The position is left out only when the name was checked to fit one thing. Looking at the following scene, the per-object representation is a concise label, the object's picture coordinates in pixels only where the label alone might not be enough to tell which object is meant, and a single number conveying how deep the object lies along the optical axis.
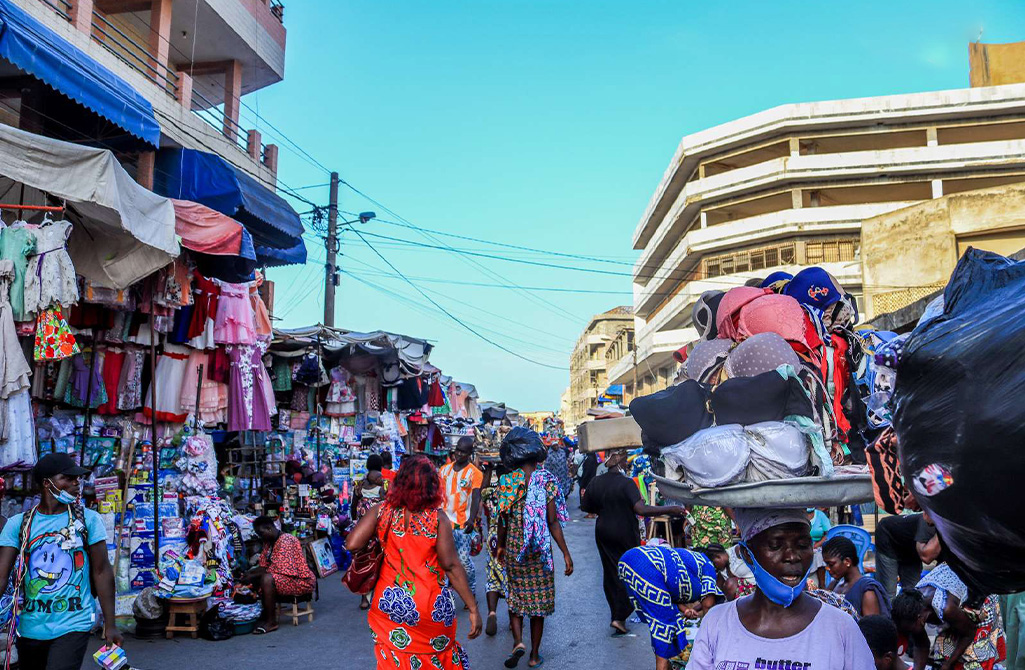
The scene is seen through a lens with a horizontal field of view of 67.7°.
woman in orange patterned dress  4.50
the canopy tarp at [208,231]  7.67
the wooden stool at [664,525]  10.24
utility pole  18.67
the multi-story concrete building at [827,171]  33.66
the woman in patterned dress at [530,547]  6.98
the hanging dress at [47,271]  6.32
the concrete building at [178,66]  8.88
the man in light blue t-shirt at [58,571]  4.27
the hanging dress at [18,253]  6.28
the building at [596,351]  77.50
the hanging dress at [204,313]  8.99
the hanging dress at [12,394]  6.11
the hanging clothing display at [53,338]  6.41
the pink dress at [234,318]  9.59
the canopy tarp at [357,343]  12.32
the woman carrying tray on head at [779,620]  2.36
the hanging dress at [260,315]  10.20
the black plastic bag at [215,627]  7.83
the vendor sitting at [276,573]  8.34
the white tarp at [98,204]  5.82
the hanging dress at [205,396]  9.20
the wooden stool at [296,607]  8.56
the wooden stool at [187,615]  7.81
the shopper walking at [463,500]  9.17
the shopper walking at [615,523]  7.85
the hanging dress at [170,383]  8.88
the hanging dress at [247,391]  9.96
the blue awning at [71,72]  6.19
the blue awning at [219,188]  9.36
